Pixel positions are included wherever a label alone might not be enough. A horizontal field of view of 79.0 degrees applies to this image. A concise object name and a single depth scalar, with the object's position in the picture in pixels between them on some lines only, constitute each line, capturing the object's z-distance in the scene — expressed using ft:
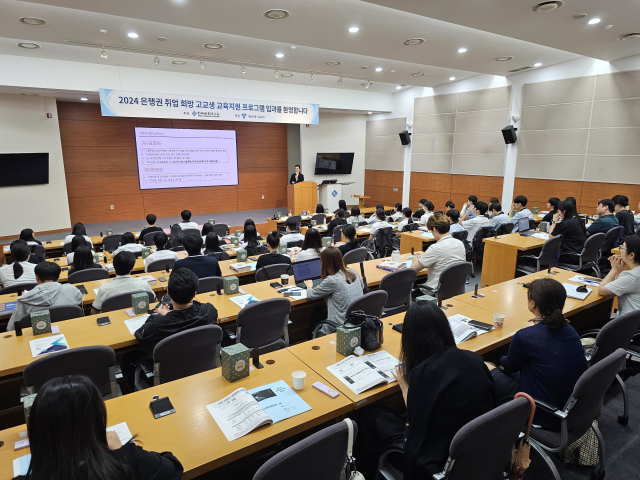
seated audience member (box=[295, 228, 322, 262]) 14.90
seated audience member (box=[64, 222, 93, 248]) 22.59
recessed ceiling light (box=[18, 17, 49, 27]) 18.85
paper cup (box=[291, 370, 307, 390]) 7.07
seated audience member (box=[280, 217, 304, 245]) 20.99
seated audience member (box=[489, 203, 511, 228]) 23.81
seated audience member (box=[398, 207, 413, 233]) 25.05
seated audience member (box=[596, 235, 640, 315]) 10.71
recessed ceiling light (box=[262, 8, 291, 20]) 17.74
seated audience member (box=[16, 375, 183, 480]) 3.81
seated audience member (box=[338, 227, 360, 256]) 17.85
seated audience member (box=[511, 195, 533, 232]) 24.36
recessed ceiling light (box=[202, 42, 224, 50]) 24.21
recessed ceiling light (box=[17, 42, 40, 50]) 23.16
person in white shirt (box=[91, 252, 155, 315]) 12.11
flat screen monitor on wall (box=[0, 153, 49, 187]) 30.09
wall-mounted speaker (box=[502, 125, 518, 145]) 31.76
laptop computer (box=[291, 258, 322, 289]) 12.90
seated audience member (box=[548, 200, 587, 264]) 18.66
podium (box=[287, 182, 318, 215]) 39.58
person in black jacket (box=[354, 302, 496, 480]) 5.74
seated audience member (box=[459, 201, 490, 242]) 23.30
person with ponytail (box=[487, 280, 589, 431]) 7.21
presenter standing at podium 40.93
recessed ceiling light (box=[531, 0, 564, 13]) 16.08
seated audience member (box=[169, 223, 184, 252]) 21.12
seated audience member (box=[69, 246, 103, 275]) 15.32
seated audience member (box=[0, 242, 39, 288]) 14.64
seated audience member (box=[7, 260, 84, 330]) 11.32
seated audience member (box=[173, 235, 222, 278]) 14.37
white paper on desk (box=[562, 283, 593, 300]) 11.53
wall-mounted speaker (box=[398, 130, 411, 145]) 41.78
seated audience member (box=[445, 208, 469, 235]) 21.71
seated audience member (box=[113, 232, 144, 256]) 19.43
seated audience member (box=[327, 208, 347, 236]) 25.01
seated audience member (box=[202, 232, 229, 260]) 17.85
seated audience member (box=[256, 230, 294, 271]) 15.75
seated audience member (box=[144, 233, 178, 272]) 16.82
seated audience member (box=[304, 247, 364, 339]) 11.23
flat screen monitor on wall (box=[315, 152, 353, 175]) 44.75
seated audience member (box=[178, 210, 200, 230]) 25.13
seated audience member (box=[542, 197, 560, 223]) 25.40
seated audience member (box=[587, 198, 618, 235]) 20.58
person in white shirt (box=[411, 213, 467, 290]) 14.53
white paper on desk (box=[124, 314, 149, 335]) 10.07
